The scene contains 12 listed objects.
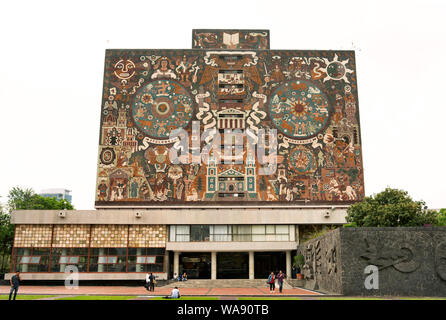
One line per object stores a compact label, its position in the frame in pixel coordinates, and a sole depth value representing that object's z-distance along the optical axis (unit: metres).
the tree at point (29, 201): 52.60
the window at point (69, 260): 38.12
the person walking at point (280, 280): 26.05
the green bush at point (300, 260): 35.03
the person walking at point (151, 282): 28.41
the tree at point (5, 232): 47.44
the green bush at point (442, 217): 40.03
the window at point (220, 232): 40.19
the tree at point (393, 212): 30.11
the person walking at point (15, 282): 18.80
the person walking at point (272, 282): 26.91
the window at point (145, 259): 38.19
